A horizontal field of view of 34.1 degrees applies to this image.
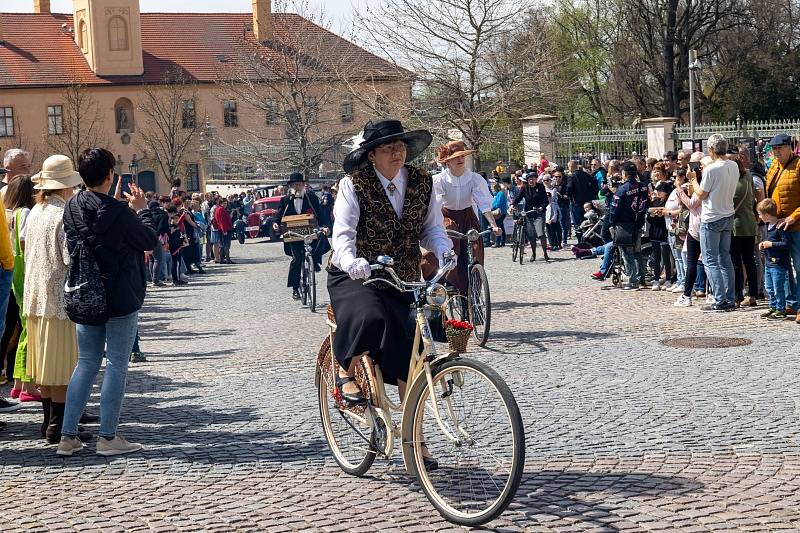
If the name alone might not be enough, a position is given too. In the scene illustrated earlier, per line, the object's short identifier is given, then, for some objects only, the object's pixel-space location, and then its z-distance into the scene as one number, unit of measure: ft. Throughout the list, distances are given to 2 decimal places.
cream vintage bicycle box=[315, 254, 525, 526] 18.51
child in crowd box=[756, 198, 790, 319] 44.42
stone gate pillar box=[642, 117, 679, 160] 114.73
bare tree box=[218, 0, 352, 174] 188.55
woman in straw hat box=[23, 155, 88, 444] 27.04
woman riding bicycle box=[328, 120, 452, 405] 21.49
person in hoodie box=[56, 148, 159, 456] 25.36
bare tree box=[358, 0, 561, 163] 122.11
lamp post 119.44
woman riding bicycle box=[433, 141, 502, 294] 43.04
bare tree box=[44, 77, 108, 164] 265.75
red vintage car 155.69
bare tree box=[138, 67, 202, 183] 266.98
